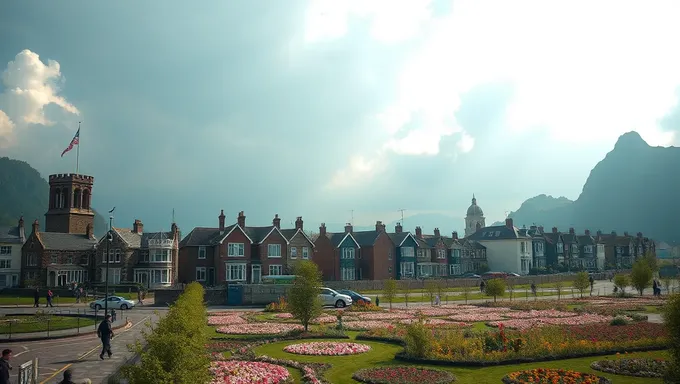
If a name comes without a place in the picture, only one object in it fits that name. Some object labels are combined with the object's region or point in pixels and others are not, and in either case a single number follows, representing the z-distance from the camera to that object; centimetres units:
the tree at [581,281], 5656
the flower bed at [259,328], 3058
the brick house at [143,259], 7756
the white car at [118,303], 4942
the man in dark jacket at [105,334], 2320
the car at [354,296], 5066
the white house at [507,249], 11300
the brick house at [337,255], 8800
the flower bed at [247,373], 1744
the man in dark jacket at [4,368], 1389
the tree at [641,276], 5765
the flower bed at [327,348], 2341
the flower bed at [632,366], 1820
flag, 7691
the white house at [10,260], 8412
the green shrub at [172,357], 954
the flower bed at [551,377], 1691
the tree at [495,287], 5021
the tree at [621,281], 5825
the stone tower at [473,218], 17312
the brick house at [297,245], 8100
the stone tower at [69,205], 9631
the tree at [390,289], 4953
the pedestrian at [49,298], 5223
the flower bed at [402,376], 1758
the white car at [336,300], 4888
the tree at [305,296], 3020
